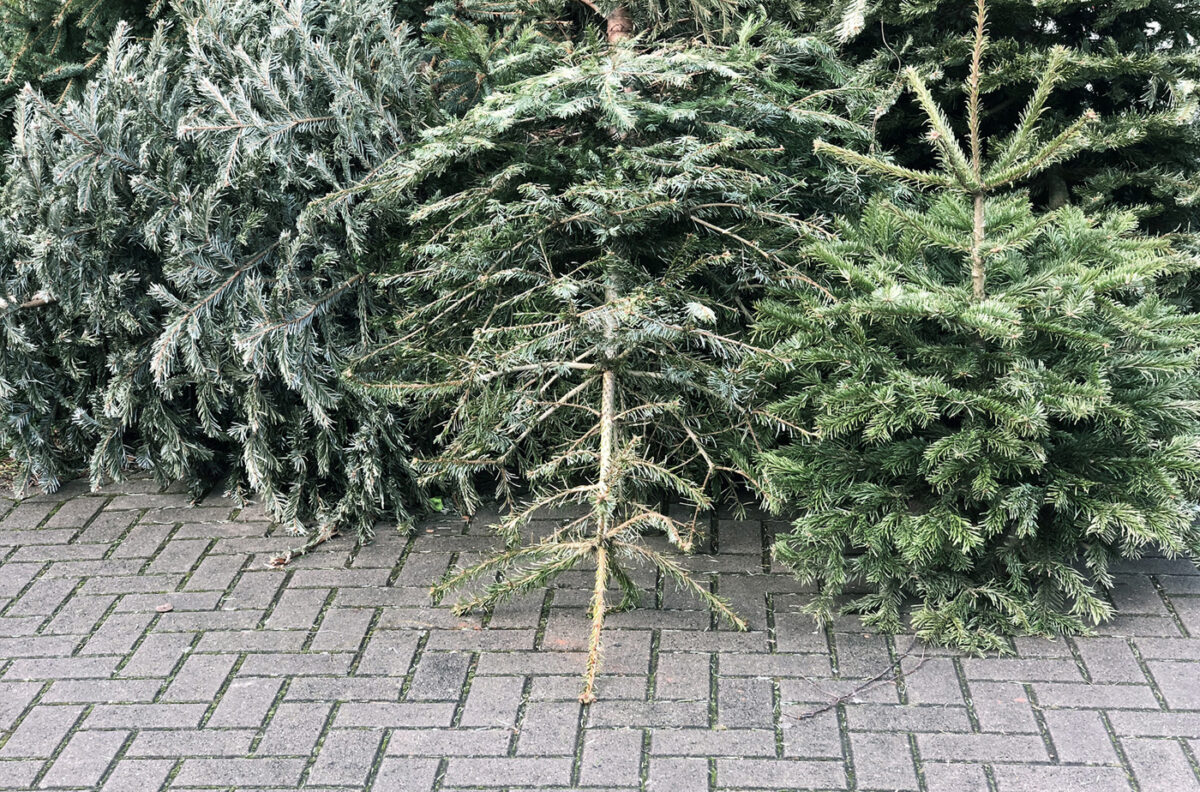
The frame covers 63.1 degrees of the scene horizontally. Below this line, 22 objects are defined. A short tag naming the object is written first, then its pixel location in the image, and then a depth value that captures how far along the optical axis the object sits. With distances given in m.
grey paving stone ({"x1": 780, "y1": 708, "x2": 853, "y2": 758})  2.65
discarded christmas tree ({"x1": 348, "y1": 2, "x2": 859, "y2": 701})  3.31
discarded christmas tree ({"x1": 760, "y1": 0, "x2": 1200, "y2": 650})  2.89
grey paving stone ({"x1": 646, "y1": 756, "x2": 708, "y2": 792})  2.54
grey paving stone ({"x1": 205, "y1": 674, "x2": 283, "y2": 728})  2.85
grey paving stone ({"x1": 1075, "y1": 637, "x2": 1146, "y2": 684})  2.93
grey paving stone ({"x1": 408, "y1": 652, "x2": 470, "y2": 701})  2.92
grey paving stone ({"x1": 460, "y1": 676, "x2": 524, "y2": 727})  2.81
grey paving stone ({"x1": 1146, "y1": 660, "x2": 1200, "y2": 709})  2.81
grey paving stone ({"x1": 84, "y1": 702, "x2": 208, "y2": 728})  2.85
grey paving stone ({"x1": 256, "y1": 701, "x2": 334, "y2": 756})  2.73
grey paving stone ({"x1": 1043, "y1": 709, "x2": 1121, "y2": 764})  2.60
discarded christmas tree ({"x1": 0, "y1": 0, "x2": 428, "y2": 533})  3.69
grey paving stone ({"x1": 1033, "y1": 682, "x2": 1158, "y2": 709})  2.81
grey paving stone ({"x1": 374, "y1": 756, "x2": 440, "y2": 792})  2.57
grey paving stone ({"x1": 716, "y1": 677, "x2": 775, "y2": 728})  2.78
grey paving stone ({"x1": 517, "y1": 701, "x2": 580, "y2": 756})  2.69
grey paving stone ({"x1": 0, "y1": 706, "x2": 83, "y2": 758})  2.76
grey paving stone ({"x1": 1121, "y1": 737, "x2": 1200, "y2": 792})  2.50
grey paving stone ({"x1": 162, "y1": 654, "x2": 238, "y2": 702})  2.97
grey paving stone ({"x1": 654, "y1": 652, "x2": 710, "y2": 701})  2.90
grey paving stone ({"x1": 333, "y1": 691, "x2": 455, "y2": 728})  2.81
